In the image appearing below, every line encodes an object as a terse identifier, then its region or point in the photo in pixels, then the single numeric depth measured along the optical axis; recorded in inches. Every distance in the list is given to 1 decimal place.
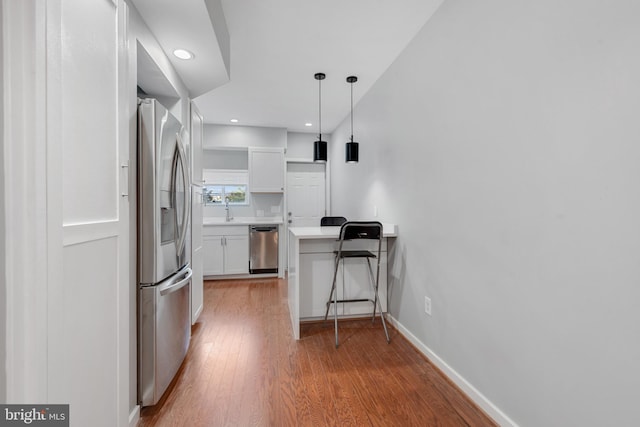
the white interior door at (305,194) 209.9
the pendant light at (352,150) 118.9
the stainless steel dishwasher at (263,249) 177.5
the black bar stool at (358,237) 88.8
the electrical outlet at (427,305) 82.0
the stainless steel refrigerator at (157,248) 59.1
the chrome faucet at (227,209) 194.3
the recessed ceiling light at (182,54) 77.9
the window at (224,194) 192.4
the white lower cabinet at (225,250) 171.0
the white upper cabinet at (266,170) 185.3
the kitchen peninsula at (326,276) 104.4
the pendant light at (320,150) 126.7
